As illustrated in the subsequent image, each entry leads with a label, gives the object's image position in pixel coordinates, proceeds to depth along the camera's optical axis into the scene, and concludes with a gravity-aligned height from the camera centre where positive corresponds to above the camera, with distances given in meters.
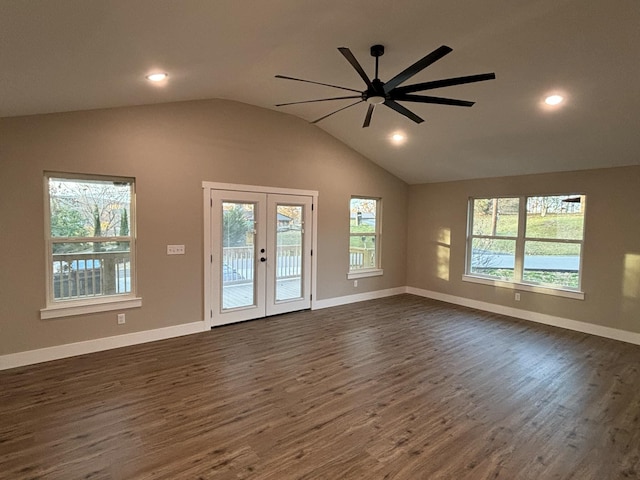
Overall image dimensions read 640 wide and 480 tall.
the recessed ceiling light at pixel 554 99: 3.55 +1.39
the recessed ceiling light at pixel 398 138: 5.26 +1.42
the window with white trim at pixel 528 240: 5.12 -0.16
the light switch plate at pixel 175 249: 4.41 -0.34
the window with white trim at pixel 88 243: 3.75 -0.25
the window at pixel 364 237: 6.51 -0.19
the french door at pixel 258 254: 4.85 -0.44
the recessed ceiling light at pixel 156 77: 3.02 +1.33
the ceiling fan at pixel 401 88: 2.31 +1.08
